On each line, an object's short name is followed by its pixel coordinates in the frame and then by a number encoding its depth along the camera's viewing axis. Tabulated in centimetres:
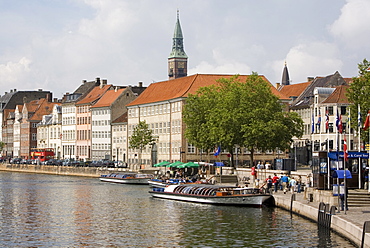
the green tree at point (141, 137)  13500
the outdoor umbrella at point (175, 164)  10800
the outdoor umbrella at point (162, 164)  11449
